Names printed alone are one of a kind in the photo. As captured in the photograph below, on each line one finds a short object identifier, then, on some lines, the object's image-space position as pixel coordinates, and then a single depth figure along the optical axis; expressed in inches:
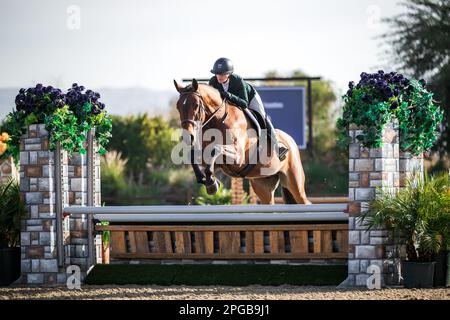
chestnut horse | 656.0
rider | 705.1
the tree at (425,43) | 1573.4
